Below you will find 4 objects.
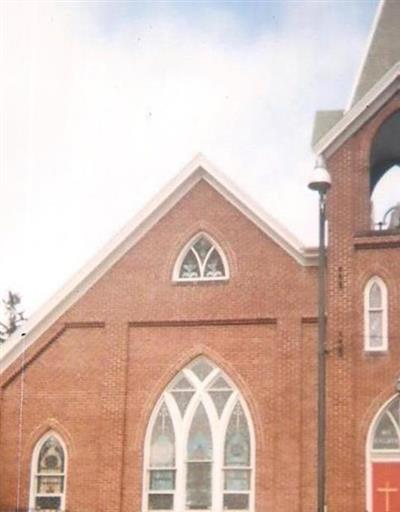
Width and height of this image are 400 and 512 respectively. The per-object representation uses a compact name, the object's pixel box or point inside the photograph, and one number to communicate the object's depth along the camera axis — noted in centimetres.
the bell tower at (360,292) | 2016
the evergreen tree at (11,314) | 6028
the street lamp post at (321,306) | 1597
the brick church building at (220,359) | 2056
